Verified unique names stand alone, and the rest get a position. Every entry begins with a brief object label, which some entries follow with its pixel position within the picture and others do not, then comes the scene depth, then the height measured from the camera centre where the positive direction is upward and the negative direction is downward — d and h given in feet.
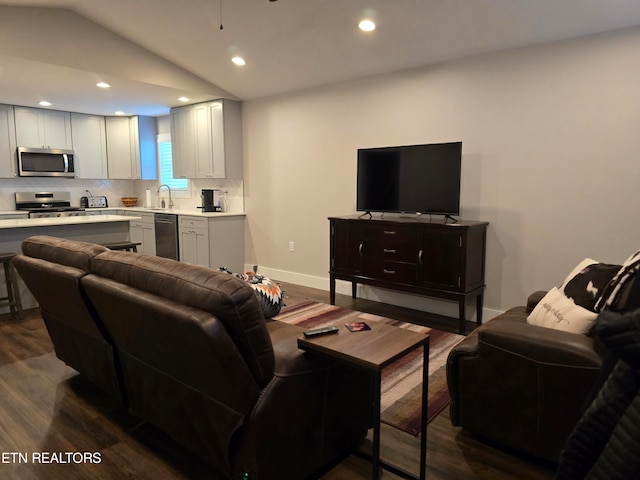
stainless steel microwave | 20.93 +1.41
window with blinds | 24.06 +1.42
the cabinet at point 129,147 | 24.18 +2.45
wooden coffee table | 5.26 -2.06
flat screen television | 12.62 +0.39
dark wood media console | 12.21 -1.96
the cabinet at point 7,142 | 20.47 +2.28
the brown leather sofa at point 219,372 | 5.16 -2.43
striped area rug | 8.21 -4.18
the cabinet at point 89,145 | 23.09 +2.47
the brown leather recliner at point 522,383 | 6.03 -2.89
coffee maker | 20.99 -0.50
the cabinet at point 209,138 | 19.62 +2.47
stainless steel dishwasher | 20.76 -2.16
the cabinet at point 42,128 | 21.02 +3.13
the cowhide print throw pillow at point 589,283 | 7.34 -1.64
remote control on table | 6.02 -1.99
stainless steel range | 21.48 -0.73
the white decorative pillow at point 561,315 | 6.46 -1.95
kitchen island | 14.12 -1.39
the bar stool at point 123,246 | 15.60 -2.01
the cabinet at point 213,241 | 19.34 -2.29
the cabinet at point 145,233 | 22.40 -2.22
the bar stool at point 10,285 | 13.45 -2.99
